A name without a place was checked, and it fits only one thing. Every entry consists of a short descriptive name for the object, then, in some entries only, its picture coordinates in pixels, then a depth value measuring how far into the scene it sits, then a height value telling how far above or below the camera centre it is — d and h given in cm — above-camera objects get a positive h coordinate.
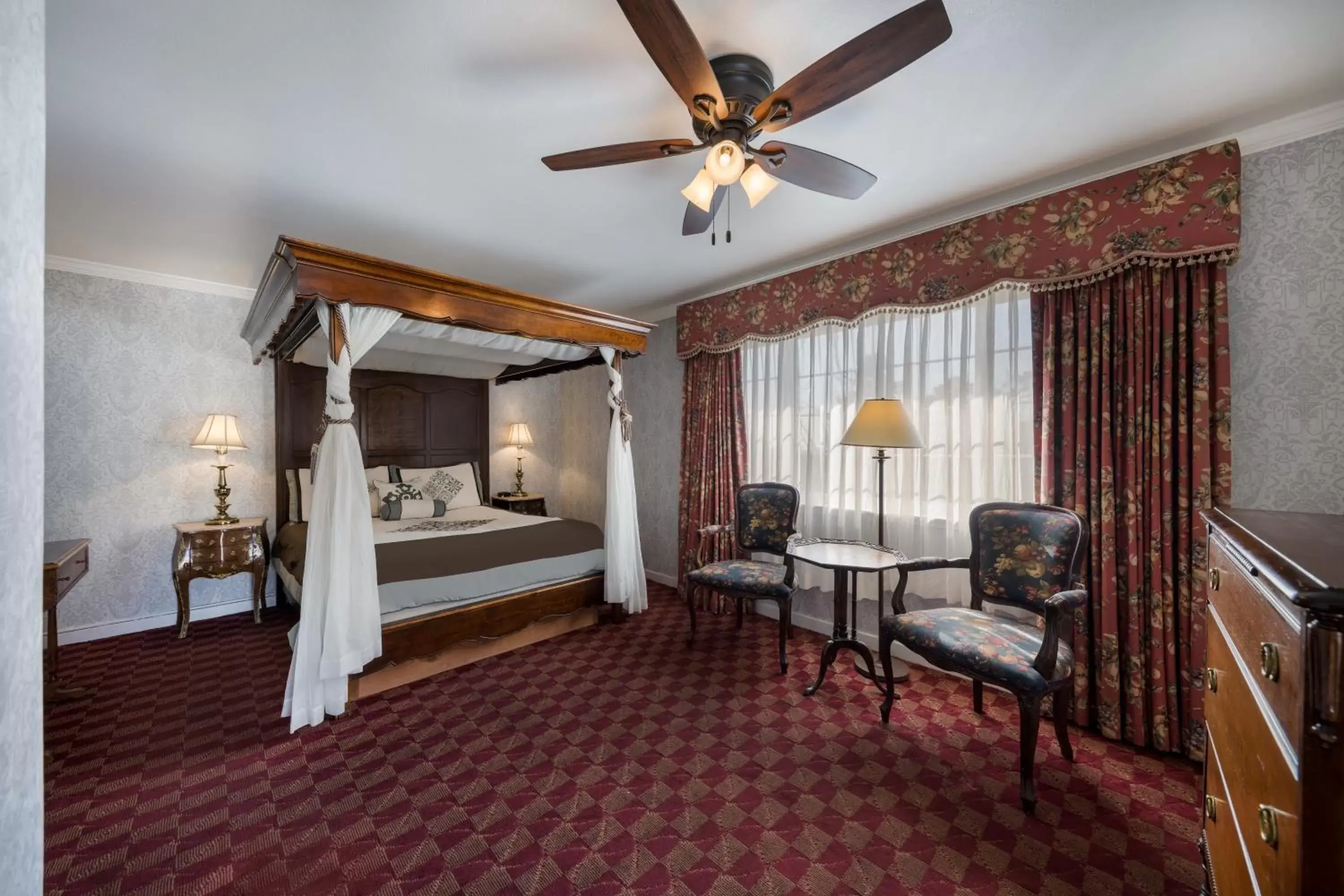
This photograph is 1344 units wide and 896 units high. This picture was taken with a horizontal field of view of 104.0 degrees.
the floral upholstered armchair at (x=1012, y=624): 196 -78
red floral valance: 215 +101
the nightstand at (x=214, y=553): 350 -74
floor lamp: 279 +10
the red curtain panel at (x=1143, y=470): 216 -10
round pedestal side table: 269 -60
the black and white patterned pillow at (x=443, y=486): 466 -36
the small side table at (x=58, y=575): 233 -63
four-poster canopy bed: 244 -25
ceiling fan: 129 +103
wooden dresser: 78 -47
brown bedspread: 294 -65
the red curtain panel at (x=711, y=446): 408 +1
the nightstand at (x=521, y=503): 541 -59
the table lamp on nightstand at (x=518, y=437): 561 +11
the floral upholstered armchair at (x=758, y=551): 312 -71
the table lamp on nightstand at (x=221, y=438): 360 +5
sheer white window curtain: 279 +18
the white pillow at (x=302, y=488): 409 -33
